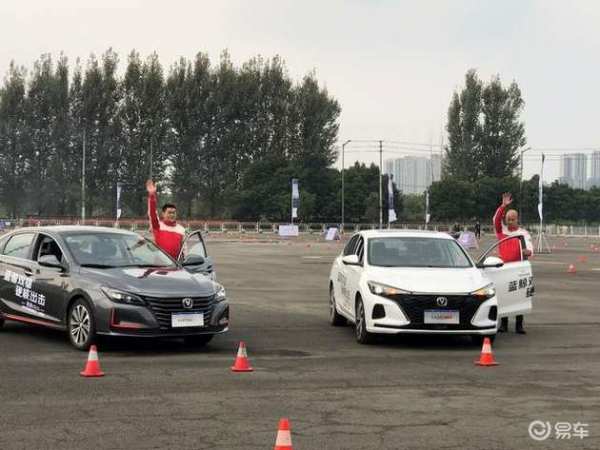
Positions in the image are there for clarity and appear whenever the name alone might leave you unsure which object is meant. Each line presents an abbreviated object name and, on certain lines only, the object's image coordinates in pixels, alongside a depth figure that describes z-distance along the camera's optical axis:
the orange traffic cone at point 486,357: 10.32
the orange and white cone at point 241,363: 9.63
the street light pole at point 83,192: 85.50
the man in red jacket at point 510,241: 13.85
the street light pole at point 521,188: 96.12
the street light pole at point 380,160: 89.49
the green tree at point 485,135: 97.00
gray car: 10.57
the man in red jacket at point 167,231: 13.59
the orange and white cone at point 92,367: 9.16
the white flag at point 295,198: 72.06
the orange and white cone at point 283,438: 5.34
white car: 11.38
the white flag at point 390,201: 68.50
